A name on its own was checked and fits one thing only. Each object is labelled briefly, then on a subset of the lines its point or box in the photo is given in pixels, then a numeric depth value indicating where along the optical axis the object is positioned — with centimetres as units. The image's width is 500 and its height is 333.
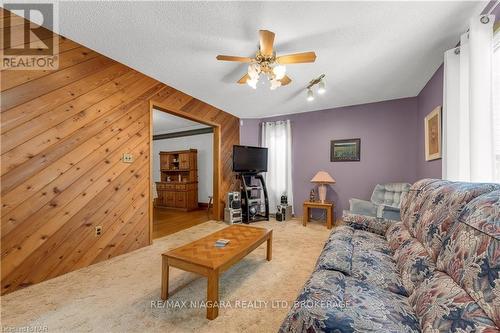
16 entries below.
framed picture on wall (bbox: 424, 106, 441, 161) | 253
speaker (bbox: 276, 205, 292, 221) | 437
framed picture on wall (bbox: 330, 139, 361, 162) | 404
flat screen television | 429
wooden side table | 382
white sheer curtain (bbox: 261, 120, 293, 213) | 468
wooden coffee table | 150
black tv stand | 427
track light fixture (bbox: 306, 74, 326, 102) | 269
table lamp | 393
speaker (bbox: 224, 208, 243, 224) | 416
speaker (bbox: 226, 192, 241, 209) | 423
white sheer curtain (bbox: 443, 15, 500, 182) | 161
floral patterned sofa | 75
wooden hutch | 573
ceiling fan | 189
